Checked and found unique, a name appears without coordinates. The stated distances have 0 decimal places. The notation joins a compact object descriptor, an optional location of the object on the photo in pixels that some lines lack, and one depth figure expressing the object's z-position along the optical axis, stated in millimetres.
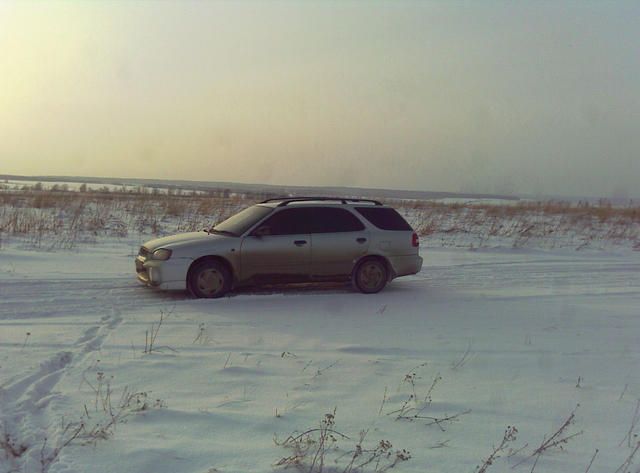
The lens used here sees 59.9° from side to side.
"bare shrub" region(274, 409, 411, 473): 3621
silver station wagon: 8906
